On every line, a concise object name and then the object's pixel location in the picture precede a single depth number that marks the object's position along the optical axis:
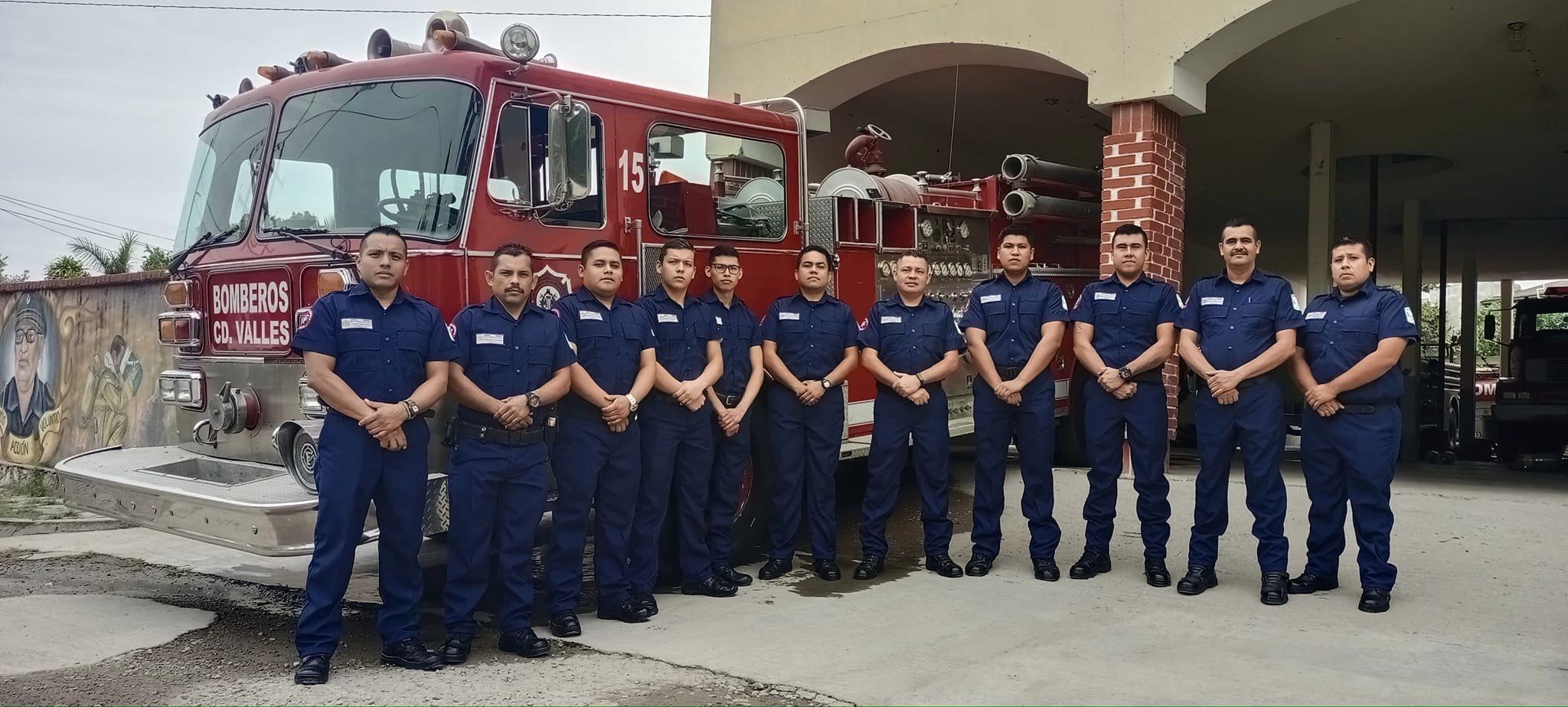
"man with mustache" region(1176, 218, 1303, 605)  5.40
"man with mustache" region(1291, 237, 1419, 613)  5.18
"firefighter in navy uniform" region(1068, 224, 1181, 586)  5.75
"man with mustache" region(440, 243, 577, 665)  4.59
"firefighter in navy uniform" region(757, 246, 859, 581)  5.97
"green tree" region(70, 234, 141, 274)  18.42
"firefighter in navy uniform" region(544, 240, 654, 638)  4.97
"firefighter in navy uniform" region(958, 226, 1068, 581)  5.94
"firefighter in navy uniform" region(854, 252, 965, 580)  6.01
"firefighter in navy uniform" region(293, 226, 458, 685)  4.29
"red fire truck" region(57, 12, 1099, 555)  4.95
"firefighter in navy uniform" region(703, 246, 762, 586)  5.75
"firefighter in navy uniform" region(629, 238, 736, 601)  5.41
